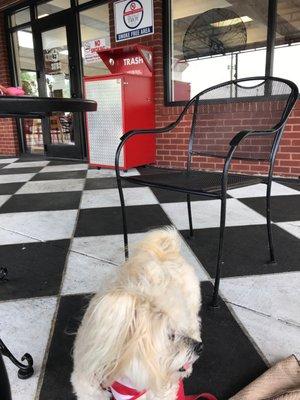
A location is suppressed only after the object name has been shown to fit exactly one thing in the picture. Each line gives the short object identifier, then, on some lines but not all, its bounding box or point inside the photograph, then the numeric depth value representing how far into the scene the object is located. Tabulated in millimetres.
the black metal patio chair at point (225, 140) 1275
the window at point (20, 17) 5382
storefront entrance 4691
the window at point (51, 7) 4883
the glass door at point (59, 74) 4898
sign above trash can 3875
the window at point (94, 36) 4529
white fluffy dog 554
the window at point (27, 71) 5527
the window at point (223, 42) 3232
